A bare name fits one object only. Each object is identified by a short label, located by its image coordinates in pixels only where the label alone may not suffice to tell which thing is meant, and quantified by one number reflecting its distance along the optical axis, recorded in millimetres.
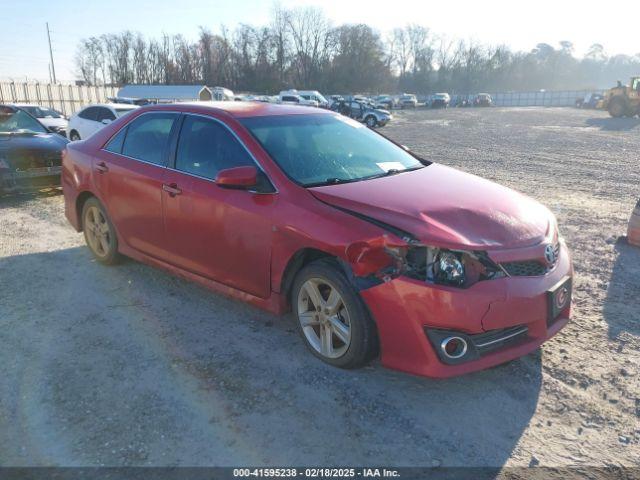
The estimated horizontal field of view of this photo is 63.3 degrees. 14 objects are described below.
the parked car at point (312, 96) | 47062
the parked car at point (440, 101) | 71125
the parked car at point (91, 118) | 14073
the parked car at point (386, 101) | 61956
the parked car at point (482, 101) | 73375
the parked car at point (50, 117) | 18828
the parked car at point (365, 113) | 33375
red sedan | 2941
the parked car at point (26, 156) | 7992
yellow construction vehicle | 34906
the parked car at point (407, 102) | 67562
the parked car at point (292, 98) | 40644
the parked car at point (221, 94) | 50825
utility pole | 71462
